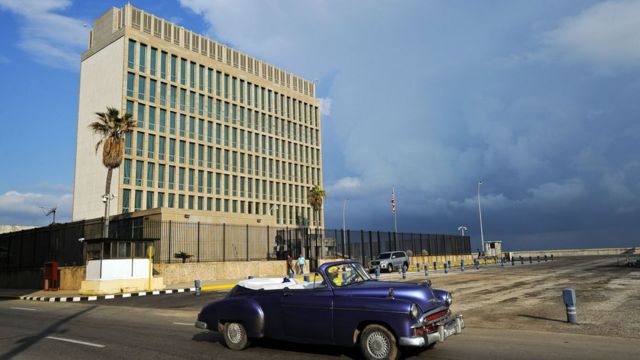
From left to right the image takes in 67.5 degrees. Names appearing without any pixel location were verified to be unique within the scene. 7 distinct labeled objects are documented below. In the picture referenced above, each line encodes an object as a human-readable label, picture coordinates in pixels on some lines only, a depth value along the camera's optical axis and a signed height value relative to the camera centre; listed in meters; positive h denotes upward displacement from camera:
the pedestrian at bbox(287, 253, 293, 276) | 34.66 -0.88
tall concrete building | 60.62 +18.79
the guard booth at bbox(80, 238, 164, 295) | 24.38 -0.61
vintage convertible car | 6.94 -0.98
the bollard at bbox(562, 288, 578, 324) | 11.02 -1.38
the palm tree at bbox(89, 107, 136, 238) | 35.00 +9.01
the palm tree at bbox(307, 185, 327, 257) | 63.09 +7.10
